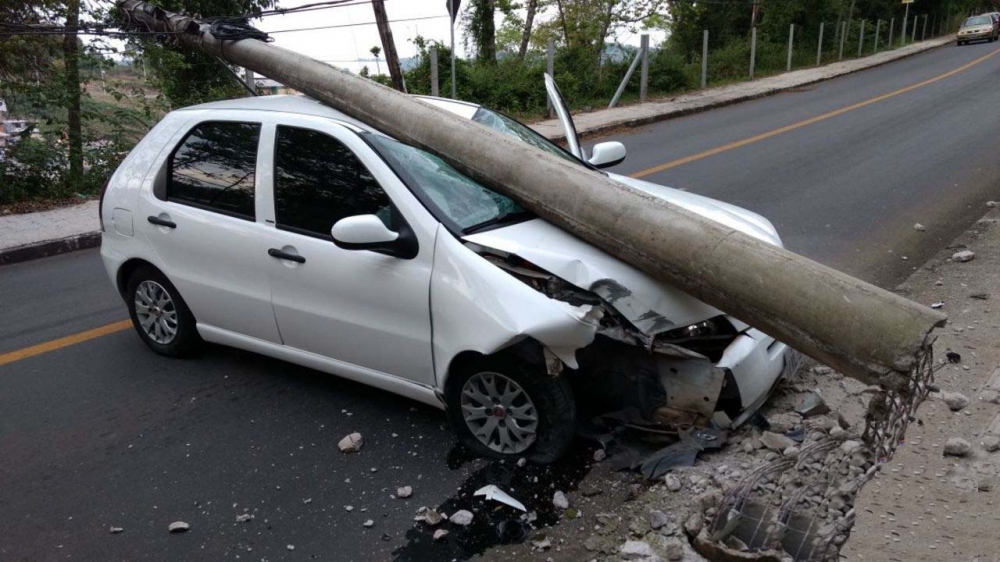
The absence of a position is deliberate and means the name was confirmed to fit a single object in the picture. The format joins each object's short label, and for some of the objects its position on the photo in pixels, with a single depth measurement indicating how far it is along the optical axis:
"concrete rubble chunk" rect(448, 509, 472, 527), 3.60
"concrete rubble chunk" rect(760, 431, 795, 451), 3.89
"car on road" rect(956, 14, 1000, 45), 40.66
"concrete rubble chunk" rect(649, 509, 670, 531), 3.46
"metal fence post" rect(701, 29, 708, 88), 21.93
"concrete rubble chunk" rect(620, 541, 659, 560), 3.29
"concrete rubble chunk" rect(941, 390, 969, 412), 4.17
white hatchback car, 3.71
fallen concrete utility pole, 3.26
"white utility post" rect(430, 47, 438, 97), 15.68
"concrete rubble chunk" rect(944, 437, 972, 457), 3.72
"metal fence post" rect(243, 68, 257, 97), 12.10
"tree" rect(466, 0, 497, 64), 20.50
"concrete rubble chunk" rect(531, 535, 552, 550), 3.42
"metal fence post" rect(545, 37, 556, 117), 16.67
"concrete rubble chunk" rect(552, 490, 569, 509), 3.66
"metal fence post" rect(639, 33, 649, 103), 19.48
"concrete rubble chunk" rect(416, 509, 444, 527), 3.58
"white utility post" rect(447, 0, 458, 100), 13.90
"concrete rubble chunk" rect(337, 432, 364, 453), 4.18
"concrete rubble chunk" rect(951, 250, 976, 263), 6.68
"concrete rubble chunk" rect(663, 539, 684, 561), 3.25
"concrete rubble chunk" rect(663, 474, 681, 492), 3.69
